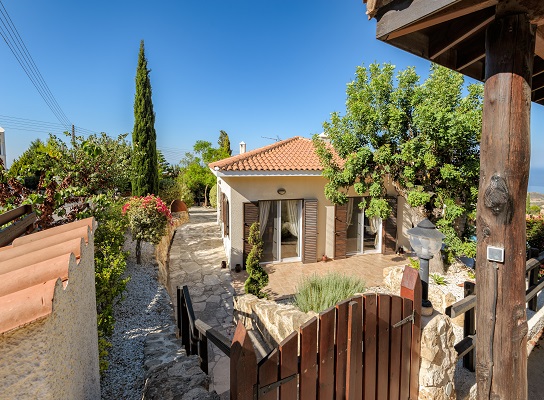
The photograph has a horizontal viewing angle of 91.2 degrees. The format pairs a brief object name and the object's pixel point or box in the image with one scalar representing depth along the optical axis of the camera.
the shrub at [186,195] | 22.89
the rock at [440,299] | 6.44
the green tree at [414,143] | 7.52
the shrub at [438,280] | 8.09
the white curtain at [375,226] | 12.67
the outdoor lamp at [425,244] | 3.27
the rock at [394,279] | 7.33
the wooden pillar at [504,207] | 2.03
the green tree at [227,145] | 34.41
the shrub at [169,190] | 22.29
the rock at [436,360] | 2.86
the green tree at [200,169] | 24.14
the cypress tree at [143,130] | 17.34
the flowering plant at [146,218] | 8.63
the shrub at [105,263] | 4.05
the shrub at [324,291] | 5.80
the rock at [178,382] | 2.35
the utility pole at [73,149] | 8.01
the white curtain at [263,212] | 11.11
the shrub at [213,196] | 23.62
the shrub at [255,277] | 7.31
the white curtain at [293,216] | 11.56
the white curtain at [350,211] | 12.27
